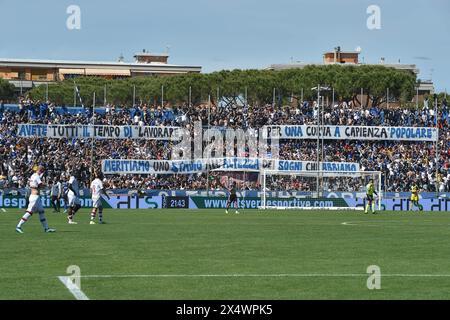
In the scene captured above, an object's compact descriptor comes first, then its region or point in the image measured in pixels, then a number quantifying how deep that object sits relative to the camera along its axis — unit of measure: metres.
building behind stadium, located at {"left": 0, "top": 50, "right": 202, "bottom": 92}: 160.00
